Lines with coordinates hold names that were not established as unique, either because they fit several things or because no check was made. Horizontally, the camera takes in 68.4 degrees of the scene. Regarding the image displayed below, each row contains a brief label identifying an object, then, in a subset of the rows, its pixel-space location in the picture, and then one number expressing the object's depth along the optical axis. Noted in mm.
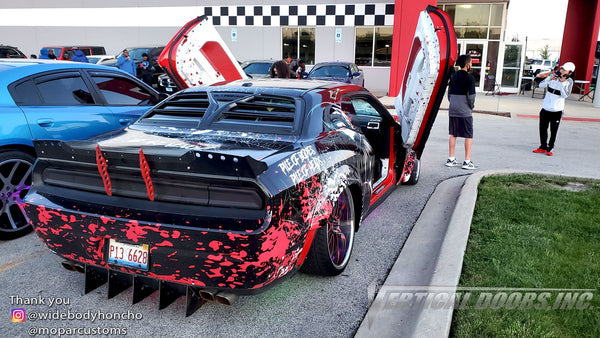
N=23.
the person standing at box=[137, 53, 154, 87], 14797
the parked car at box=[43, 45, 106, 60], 17428
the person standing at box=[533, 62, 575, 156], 7176
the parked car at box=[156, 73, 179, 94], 12556
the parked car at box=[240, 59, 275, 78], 13016
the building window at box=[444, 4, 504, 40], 19703
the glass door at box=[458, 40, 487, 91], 19984
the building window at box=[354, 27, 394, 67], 18688
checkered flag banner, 18453
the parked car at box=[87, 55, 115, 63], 16975
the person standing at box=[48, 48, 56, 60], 14473
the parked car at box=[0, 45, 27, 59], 16766
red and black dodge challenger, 2287
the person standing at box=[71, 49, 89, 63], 13766
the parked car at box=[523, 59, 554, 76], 34078
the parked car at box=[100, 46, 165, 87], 16484
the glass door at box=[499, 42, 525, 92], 19875
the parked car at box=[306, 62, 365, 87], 12984
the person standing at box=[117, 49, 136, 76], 13367
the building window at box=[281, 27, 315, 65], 19578
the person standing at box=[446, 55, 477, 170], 6254
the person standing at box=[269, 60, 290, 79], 7621
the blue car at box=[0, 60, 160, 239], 3754
